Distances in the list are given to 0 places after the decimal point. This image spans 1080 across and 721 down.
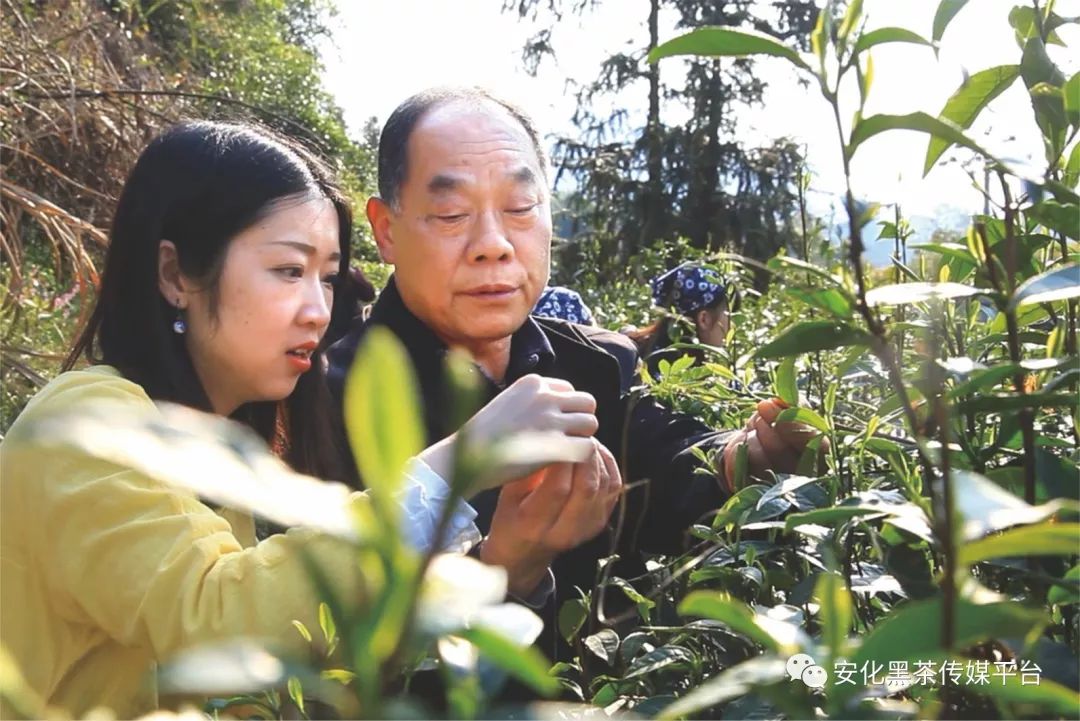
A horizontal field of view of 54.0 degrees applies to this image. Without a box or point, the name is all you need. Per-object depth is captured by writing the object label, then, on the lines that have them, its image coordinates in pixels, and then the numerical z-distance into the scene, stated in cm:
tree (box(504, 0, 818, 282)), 1064
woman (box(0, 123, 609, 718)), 82
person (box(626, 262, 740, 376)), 222
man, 143
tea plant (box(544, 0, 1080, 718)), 27
